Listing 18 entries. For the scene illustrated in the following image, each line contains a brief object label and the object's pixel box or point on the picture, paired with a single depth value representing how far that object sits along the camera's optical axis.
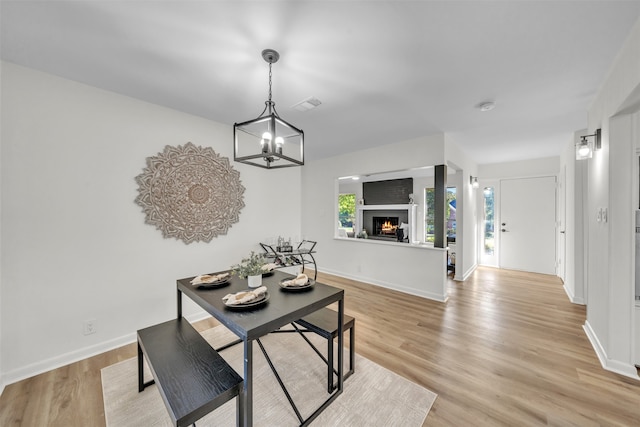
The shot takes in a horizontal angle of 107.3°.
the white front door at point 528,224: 4.89
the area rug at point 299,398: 1.50
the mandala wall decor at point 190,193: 2.51
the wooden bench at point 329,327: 1.73
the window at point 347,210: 7.59
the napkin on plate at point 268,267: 2.21
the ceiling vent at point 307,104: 2.44
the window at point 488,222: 5.57
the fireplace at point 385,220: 6.09
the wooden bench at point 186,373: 1.10
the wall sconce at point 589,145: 2.21
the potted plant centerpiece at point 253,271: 1.78
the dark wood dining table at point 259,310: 1.20
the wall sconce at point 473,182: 4.87
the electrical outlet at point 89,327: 2.13
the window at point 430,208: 5.98
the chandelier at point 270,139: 1.51
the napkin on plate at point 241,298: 1.46
